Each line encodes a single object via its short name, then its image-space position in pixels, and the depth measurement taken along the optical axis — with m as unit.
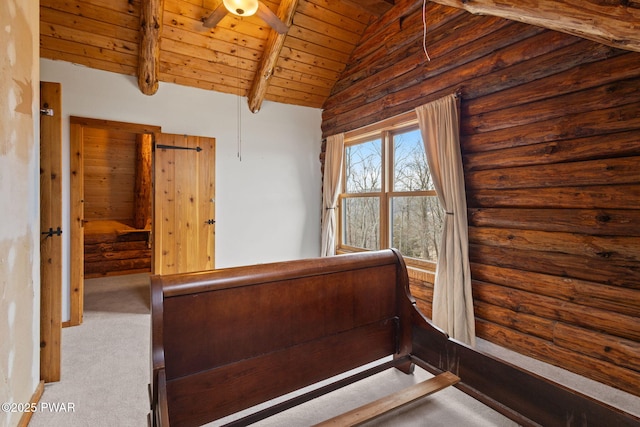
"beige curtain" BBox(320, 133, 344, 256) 4.65
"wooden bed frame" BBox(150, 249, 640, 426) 1.35
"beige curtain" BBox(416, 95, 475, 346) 2.80
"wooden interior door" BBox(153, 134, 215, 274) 3.83
